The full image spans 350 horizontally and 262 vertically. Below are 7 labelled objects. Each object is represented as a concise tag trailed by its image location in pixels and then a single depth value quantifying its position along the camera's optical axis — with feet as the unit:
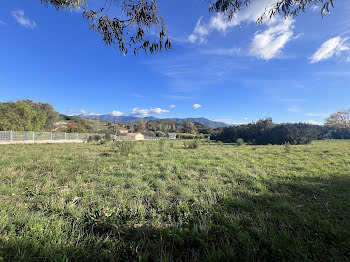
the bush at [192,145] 44.21
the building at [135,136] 157.87
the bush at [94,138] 84.59
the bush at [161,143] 41.65
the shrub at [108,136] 76.22
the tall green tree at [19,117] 71.61
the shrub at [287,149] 36.44
